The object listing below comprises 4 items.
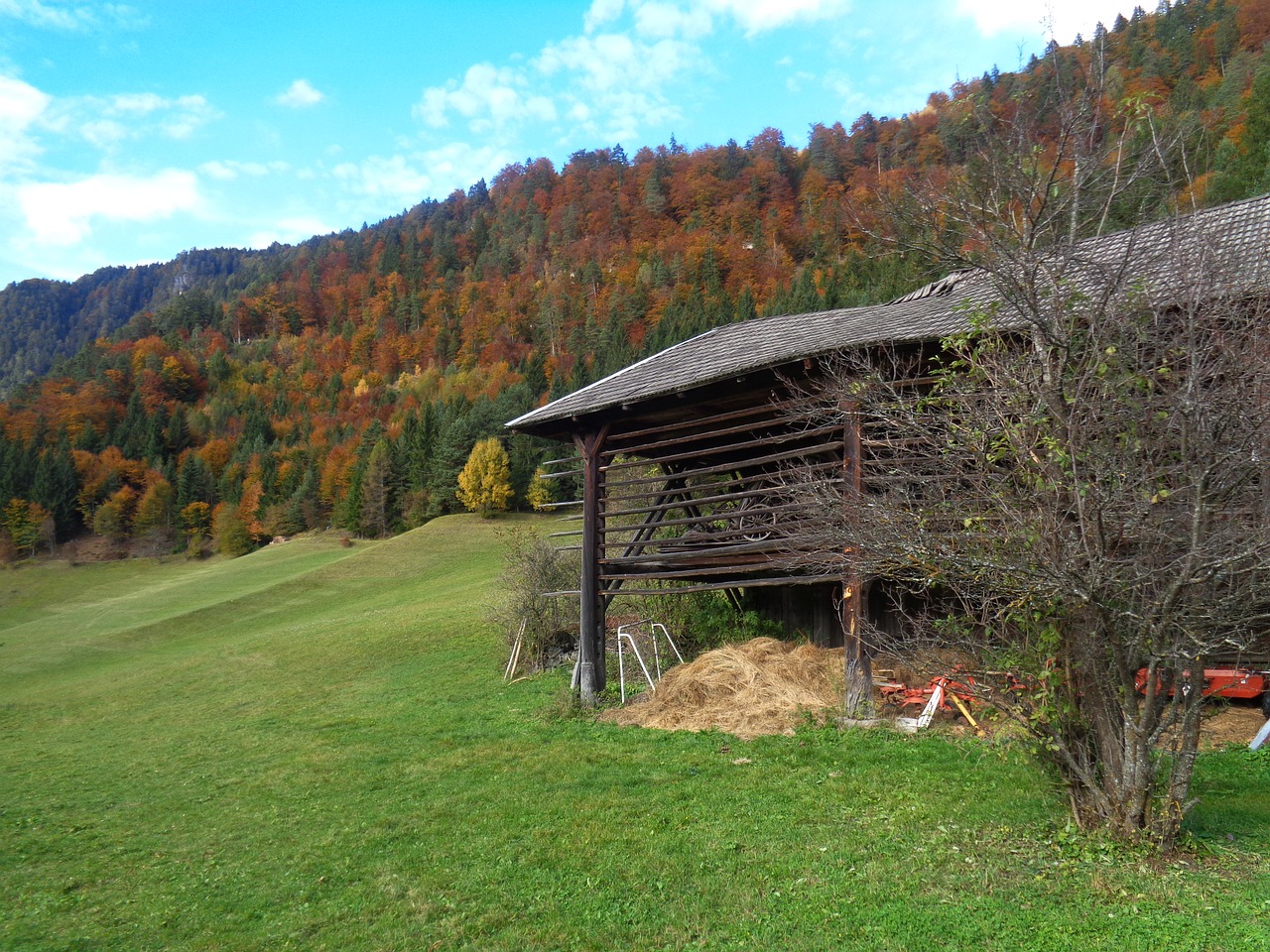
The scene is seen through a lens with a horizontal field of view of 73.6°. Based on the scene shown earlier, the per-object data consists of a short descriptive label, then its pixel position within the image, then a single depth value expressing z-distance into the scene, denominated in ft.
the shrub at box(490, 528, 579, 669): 62.34
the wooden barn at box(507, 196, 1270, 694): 33.14
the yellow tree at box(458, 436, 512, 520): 194.49
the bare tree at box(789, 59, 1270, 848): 16.16
